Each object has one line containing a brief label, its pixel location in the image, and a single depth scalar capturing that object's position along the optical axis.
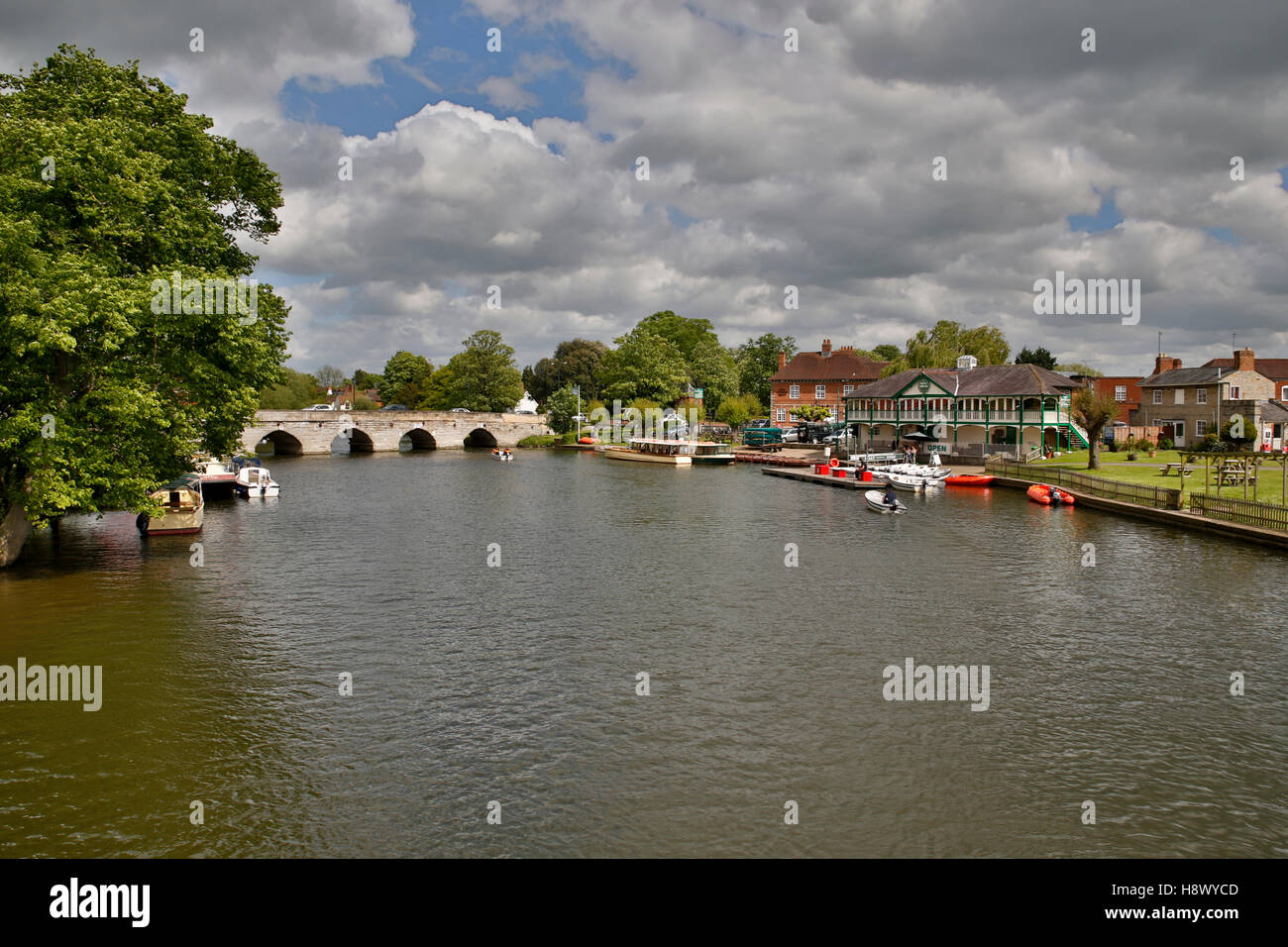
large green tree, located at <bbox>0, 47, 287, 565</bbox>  26.05
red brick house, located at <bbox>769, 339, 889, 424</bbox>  127.50
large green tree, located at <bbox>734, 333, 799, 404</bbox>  154.00
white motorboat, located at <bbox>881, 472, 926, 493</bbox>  63.56
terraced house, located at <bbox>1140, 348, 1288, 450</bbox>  76.38
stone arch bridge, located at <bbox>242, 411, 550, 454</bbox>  109.31
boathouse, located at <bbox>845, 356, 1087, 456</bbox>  76.62
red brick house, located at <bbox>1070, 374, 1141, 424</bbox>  111.44
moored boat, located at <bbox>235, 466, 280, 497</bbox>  59.91
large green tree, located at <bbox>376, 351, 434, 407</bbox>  182.00
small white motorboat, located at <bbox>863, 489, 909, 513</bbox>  52.00
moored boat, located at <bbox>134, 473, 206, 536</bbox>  40.62
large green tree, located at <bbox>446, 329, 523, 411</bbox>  148.75
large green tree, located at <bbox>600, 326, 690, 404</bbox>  126.69
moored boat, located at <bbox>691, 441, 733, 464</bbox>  95.50
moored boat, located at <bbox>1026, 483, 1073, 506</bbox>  54.10
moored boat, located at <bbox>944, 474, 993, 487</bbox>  66.00
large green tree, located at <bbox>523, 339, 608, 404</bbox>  168.50
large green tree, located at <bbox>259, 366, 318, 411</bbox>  128.38
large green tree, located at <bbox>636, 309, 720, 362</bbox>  164.50
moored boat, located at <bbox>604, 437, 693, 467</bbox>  95.89
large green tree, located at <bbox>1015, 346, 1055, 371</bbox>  123.75
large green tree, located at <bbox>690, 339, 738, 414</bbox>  140.25
